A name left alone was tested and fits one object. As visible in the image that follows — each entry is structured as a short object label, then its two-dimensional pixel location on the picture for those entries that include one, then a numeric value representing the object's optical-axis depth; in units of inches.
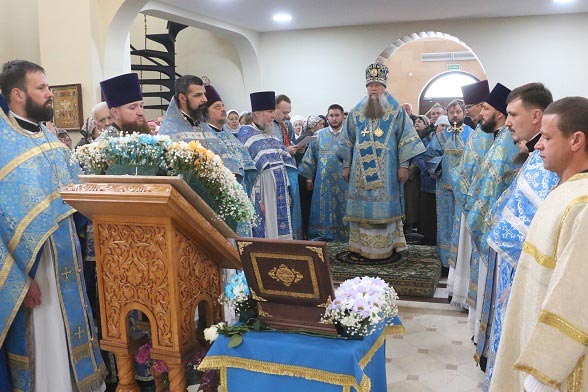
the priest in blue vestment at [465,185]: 161.5
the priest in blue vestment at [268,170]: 213.3
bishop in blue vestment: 227.9
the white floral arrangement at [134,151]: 85.0
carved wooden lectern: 79.0
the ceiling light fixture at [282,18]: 365.7
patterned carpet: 206.5
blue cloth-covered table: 80.0
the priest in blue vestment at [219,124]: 170.6
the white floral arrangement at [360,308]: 83.7
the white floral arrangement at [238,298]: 91.9
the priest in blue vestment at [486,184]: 131.2
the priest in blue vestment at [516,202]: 95.2
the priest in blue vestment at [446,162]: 226.1
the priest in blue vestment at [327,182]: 283.9
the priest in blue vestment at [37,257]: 103.9
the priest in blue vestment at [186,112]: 147.3
